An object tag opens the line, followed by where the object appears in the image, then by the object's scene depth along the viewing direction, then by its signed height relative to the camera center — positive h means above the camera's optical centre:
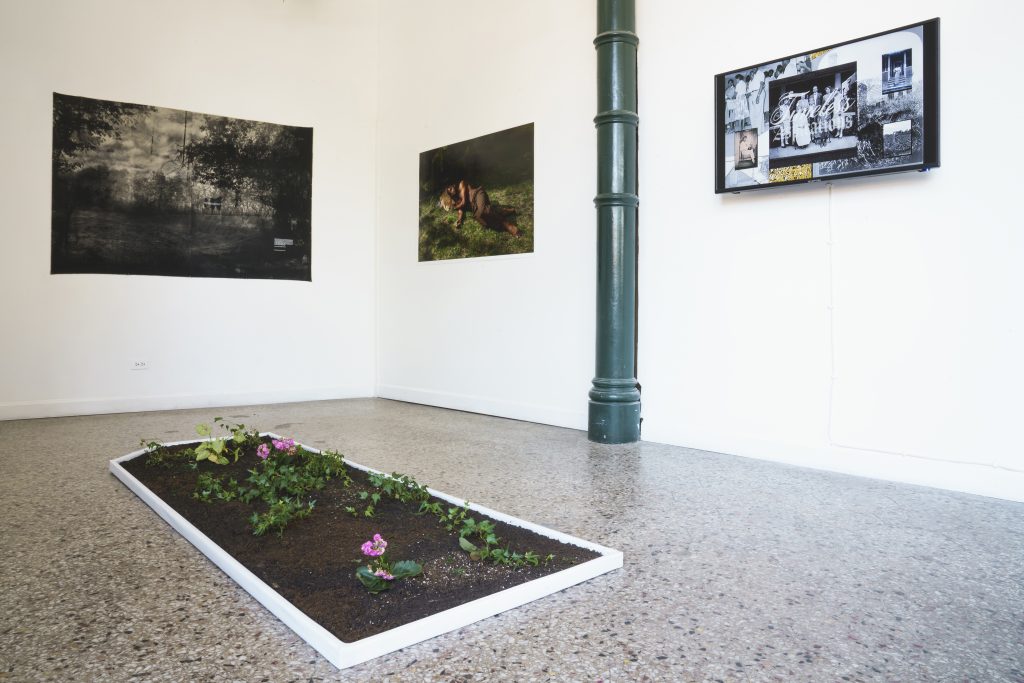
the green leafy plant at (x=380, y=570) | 1.70 -0.58
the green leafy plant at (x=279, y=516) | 2.19 -0.57
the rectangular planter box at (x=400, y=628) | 1.42 -0.62
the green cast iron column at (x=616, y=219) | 3.94 +0.78
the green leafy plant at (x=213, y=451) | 3.25 -0.50
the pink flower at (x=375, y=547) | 1.83 -0.54
